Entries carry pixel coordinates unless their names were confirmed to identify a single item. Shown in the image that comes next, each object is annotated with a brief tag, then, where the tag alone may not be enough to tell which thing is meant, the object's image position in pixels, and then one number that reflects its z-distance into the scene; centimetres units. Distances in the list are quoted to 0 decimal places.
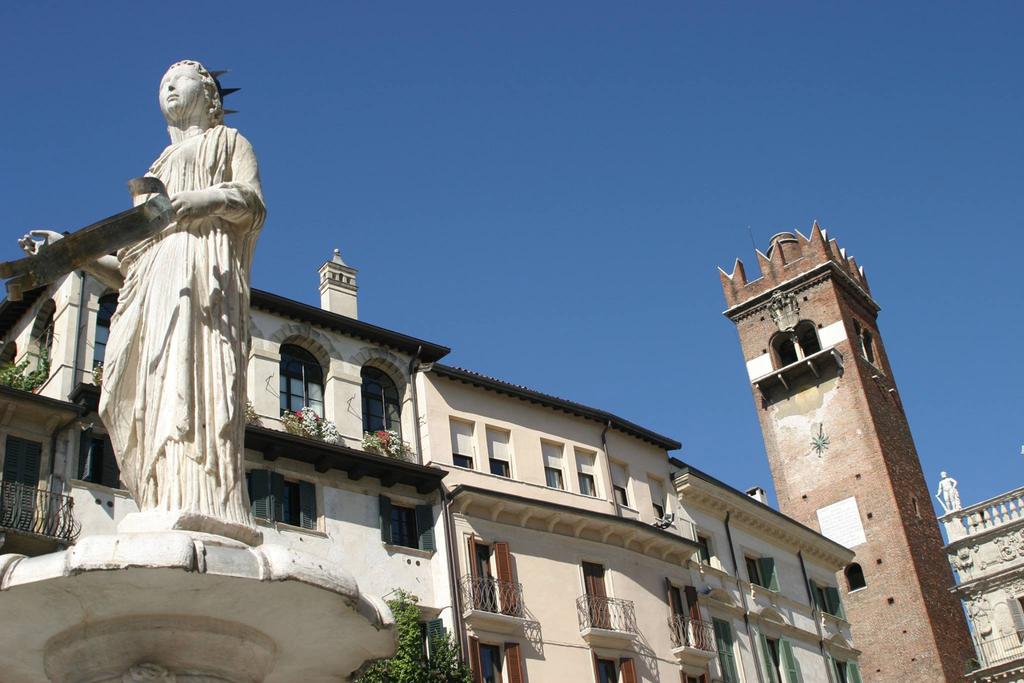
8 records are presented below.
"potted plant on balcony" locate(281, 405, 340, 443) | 3100
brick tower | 5922
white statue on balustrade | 5491
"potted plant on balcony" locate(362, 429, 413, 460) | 3262
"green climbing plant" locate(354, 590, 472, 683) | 2722
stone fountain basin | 703
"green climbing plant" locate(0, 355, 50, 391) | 2794
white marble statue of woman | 818
